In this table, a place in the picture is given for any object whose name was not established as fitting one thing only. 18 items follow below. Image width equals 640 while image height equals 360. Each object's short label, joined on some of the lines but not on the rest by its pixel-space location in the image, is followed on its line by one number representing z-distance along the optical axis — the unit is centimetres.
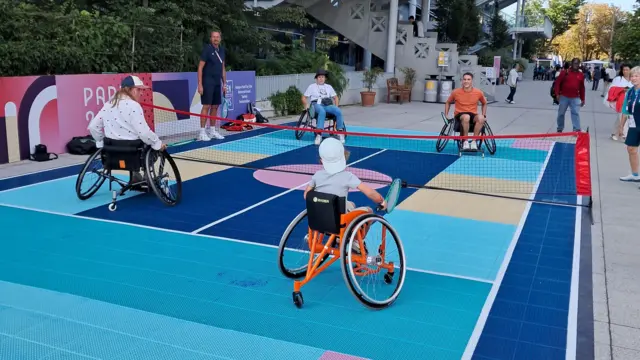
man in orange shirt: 1232
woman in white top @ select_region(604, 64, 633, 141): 1534
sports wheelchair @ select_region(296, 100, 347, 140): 1364
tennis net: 976
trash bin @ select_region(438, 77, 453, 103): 2597
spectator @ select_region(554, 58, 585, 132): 1510
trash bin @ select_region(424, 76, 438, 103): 2639
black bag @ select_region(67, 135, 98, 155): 1138
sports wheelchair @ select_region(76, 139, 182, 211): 751
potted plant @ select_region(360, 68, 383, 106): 2356
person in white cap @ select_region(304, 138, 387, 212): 506
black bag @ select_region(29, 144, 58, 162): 1066
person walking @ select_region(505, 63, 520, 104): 2667
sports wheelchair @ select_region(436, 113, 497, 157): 1261
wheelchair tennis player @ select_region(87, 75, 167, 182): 745
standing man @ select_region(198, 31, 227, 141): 1317
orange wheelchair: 483
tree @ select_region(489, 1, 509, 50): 4922
